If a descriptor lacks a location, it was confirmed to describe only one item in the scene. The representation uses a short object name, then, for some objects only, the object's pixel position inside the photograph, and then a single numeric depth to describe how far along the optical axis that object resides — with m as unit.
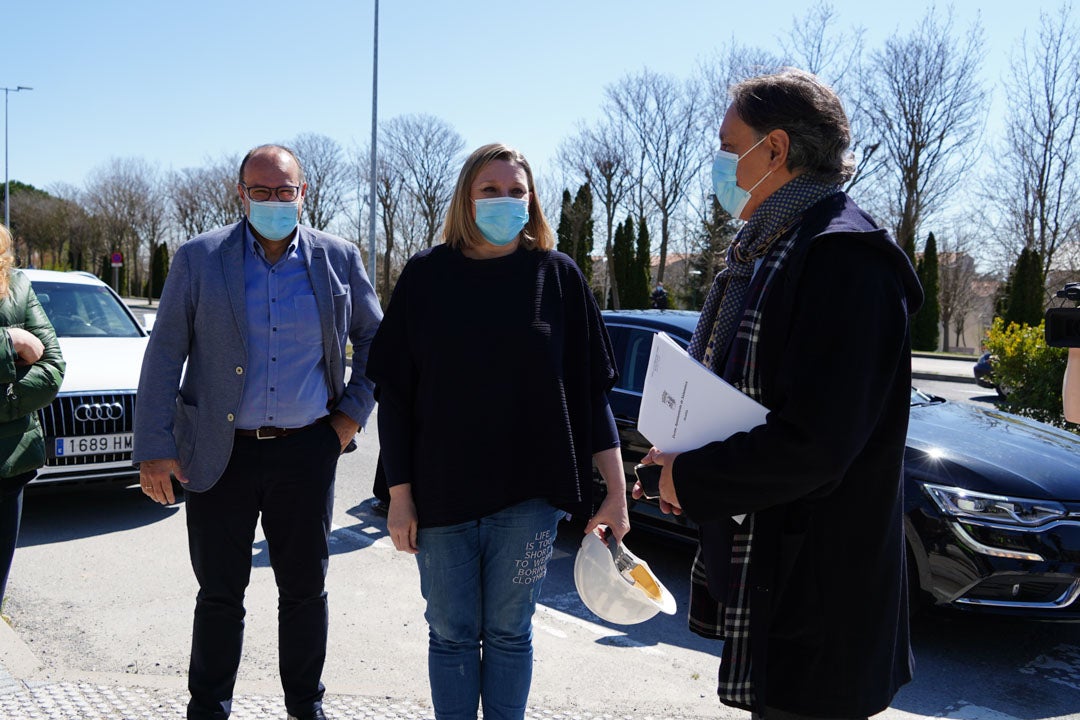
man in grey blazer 2.93
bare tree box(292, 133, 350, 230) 44.34
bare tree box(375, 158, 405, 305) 41.34
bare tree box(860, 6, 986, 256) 30.31
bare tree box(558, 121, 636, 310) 36.28
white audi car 5.98
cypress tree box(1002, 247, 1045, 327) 33.19
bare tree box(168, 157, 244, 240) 48.91
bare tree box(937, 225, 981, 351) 45.50
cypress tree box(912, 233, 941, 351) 36.75
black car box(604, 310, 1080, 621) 4.02
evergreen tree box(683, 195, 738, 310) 32.91
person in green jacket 3.34
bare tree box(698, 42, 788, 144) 27.20
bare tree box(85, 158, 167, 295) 56.31
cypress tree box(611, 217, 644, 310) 41.19
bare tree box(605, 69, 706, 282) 34.16
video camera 3.04
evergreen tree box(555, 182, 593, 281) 39.53
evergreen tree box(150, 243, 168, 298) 60.19
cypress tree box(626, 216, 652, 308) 40.69
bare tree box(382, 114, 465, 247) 40.69
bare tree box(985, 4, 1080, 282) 29.73
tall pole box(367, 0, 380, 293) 22.36
